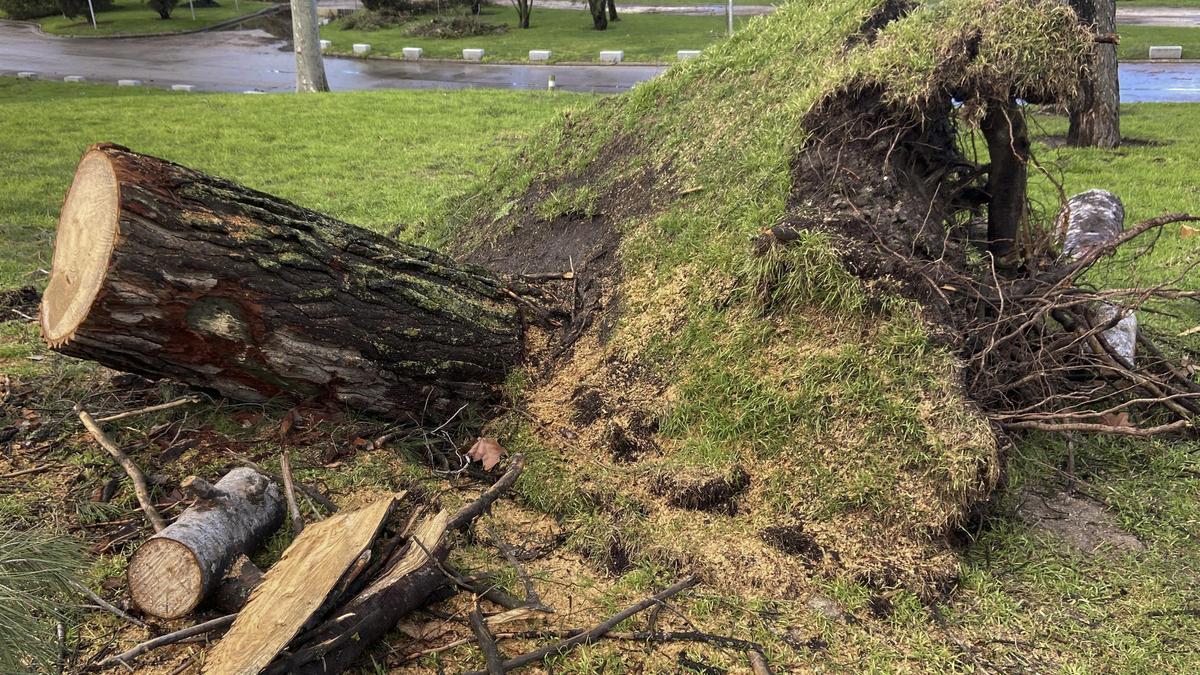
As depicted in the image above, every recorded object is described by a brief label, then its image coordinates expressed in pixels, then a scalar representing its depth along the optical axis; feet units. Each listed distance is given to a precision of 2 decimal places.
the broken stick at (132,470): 9.17
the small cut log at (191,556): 8.04
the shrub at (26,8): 94.94
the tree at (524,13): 84.99
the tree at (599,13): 79.28
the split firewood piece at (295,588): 6.98
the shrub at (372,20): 89.36
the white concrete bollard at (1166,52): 52.19
